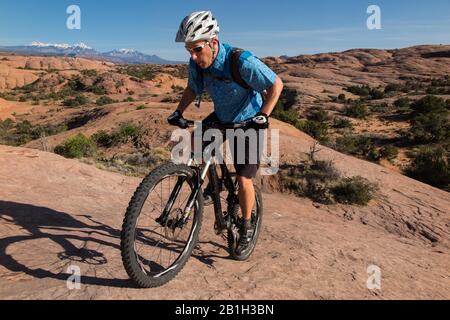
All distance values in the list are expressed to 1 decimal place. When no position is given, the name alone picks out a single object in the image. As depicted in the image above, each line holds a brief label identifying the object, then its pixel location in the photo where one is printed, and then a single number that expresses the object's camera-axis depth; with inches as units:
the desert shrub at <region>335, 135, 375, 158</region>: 636.7
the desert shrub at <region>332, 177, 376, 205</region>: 309.0
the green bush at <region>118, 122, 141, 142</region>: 532.1
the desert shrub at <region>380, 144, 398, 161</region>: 615.5
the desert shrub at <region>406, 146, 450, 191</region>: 466.3
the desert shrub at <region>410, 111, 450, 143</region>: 699.4
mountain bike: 110.7
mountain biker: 120.7
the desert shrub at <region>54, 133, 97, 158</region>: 428.5
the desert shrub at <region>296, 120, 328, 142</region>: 736.3
